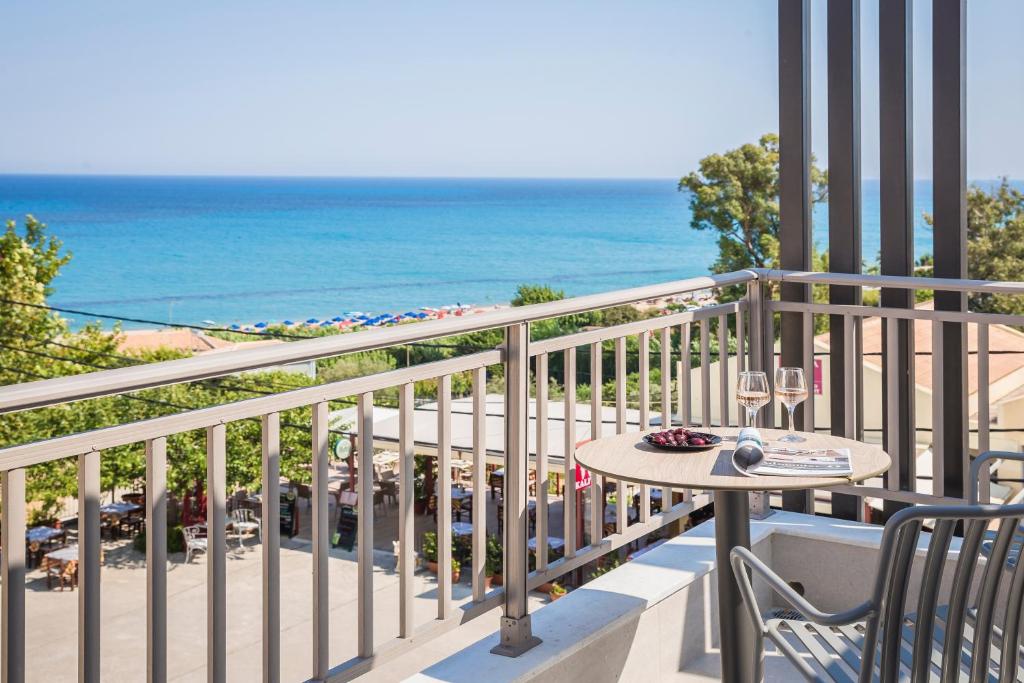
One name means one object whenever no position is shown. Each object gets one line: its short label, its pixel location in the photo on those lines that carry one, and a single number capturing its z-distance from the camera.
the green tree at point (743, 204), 32.72
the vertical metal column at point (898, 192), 3.21
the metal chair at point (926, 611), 1.40
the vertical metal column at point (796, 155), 3.36
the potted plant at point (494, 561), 15.87
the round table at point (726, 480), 1.91
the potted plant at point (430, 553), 17.20
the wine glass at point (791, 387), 2.36
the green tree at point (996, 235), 22.80
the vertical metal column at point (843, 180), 3.29
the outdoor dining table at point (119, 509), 21.25
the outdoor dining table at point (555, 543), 16.61
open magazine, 1.95
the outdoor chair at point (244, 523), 21.47
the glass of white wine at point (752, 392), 2.29
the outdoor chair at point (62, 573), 19.91
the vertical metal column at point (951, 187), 3.09
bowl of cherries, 2.16
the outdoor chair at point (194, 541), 20.53
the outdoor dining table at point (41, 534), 19.62
